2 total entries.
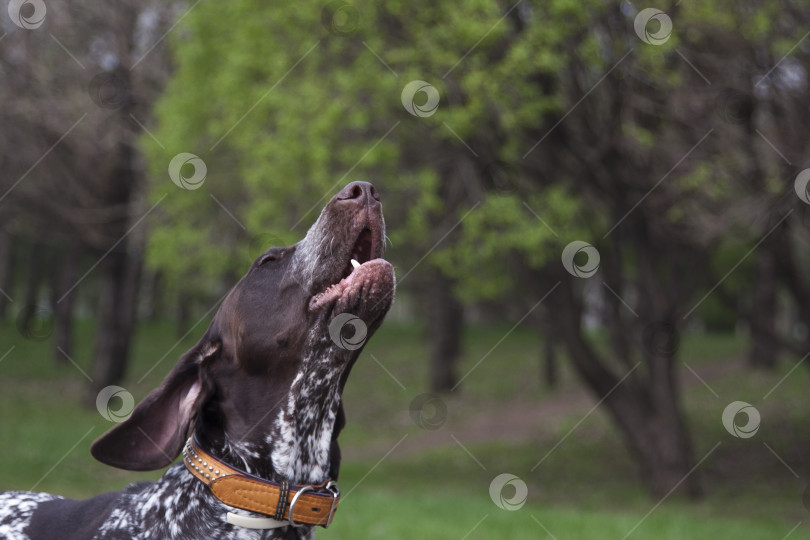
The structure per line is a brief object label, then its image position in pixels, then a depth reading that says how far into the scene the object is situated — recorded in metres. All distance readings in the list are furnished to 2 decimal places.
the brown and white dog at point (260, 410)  3.05
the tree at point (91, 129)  17.95
